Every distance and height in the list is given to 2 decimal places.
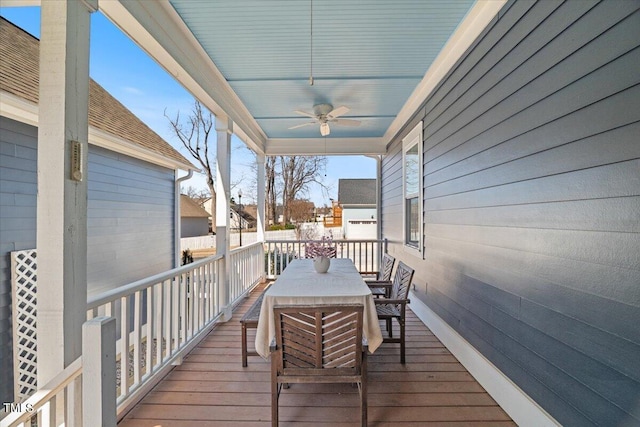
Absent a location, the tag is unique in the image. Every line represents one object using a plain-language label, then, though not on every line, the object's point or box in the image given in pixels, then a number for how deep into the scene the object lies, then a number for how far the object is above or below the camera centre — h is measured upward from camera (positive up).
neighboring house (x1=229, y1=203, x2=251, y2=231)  20.71 -0.37
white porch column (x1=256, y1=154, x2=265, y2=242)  6.29 +0.36
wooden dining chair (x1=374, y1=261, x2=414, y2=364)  2.79 -0.81
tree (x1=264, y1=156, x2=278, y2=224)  16.45 +1.33
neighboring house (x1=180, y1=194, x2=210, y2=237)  15.98 -0.14
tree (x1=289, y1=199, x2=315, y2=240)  17.06 +0.31
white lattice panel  3.10 -1.08
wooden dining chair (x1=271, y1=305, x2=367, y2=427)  1.91 -0.84
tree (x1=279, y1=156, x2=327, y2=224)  16.84 +2.23
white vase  3.31 -0.52
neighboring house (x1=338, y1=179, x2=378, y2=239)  17.89 +0.91
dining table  2.40 -0.65
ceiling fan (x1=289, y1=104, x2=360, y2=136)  4.14 +1.34
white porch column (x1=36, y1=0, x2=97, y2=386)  1.47 +0.11
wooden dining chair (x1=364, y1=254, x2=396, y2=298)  3.68 -0.81
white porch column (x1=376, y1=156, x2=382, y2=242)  6.76 +0.42
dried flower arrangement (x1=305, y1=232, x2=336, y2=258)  3.45 -0.40
